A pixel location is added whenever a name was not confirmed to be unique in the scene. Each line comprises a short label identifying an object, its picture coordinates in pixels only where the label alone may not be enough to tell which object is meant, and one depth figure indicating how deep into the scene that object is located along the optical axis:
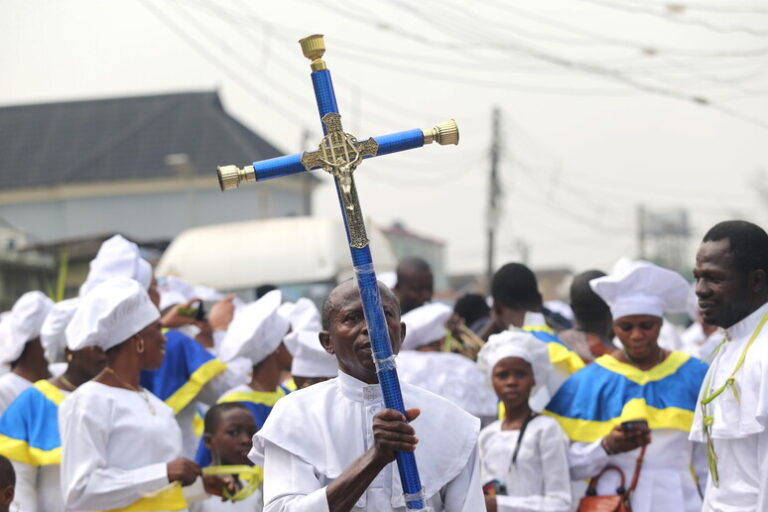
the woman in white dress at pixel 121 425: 10.90
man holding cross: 7.76
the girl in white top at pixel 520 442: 12.43
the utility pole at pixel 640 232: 112.19
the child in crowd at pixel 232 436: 12.68
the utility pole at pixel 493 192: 64.25
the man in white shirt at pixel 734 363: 9.96
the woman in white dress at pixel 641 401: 12.27
